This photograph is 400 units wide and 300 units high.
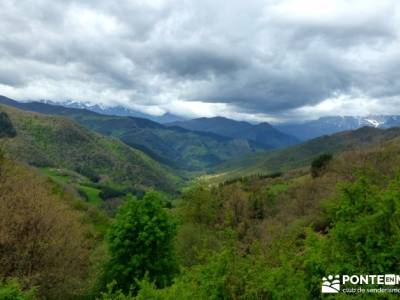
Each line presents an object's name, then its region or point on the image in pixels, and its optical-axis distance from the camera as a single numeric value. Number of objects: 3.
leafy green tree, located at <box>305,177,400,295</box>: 15.74
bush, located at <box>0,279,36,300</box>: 20.11
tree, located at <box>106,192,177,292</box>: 37.88
